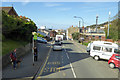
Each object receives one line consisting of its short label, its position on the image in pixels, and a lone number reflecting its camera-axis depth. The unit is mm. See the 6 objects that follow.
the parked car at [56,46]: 18798
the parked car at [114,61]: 9316
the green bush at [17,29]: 12251
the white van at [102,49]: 11559
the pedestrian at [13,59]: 8345
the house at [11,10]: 22687
